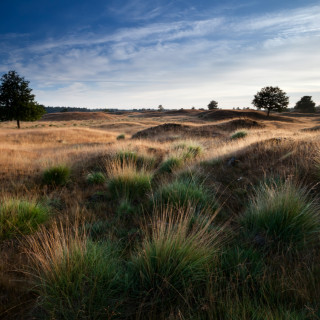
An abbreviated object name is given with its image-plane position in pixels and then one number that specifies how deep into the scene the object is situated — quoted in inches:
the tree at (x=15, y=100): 1321.4
